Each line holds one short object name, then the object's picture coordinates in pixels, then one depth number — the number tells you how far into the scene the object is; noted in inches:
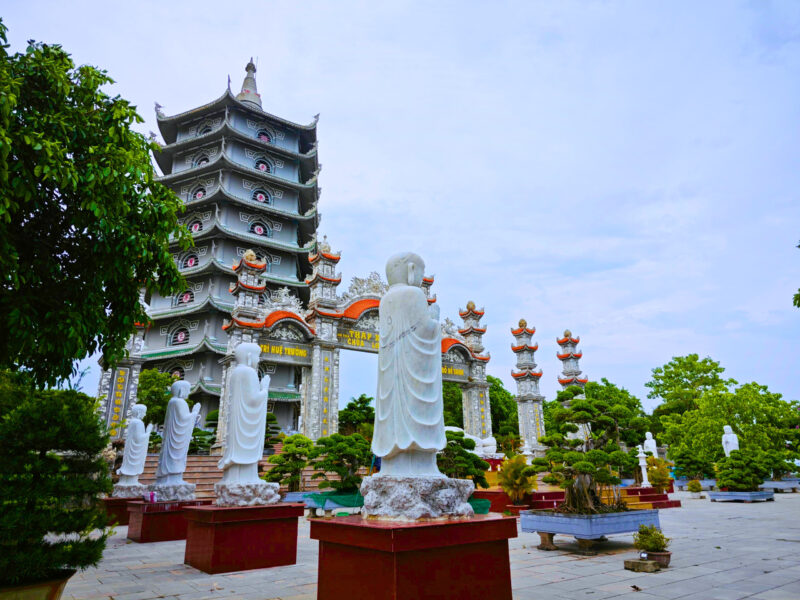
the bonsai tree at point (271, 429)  790.5
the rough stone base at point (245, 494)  272.5
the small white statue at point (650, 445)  830.8
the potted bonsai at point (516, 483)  477.4
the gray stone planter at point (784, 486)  829.5
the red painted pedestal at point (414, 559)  135.1
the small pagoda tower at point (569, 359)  1080.2
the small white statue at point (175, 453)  376.5
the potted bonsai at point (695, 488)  752.3
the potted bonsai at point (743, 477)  625.3
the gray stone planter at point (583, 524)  293.3
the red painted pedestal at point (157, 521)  354.3
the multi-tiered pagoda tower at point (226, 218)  1022.4
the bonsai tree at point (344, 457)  466.9
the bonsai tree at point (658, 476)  644.7
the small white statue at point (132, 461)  489.1
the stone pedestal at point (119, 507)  444.7
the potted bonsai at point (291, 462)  513.7
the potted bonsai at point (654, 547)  241.8
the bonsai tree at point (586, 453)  304.7
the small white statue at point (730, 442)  759.7
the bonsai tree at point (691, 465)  849.5
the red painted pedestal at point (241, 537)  247.2
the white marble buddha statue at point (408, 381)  173.6
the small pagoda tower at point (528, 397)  1017.6
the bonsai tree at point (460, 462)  385.1
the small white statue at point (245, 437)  275.7
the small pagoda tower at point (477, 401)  916.6
